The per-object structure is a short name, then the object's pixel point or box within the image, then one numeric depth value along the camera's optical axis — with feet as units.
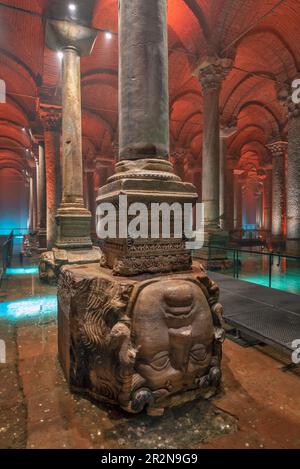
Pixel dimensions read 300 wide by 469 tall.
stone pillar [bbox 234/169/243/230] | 68.49
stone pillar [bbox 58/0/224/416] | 6.78
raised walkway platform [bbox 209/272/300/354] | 9.71
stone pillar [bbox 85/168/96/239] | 66.67
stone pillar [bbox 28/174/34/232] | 70.19
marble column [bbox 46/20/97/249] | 20.71
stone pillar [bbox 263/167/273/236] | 63.44
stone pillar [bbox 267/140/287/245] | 45.21
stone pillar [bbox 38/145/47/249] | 37.97
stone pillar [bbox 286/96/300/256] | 28.32
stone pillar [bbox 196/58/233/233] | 25.49
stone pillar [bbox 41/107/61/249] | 28.53
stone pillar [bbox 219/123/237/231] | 37.32
